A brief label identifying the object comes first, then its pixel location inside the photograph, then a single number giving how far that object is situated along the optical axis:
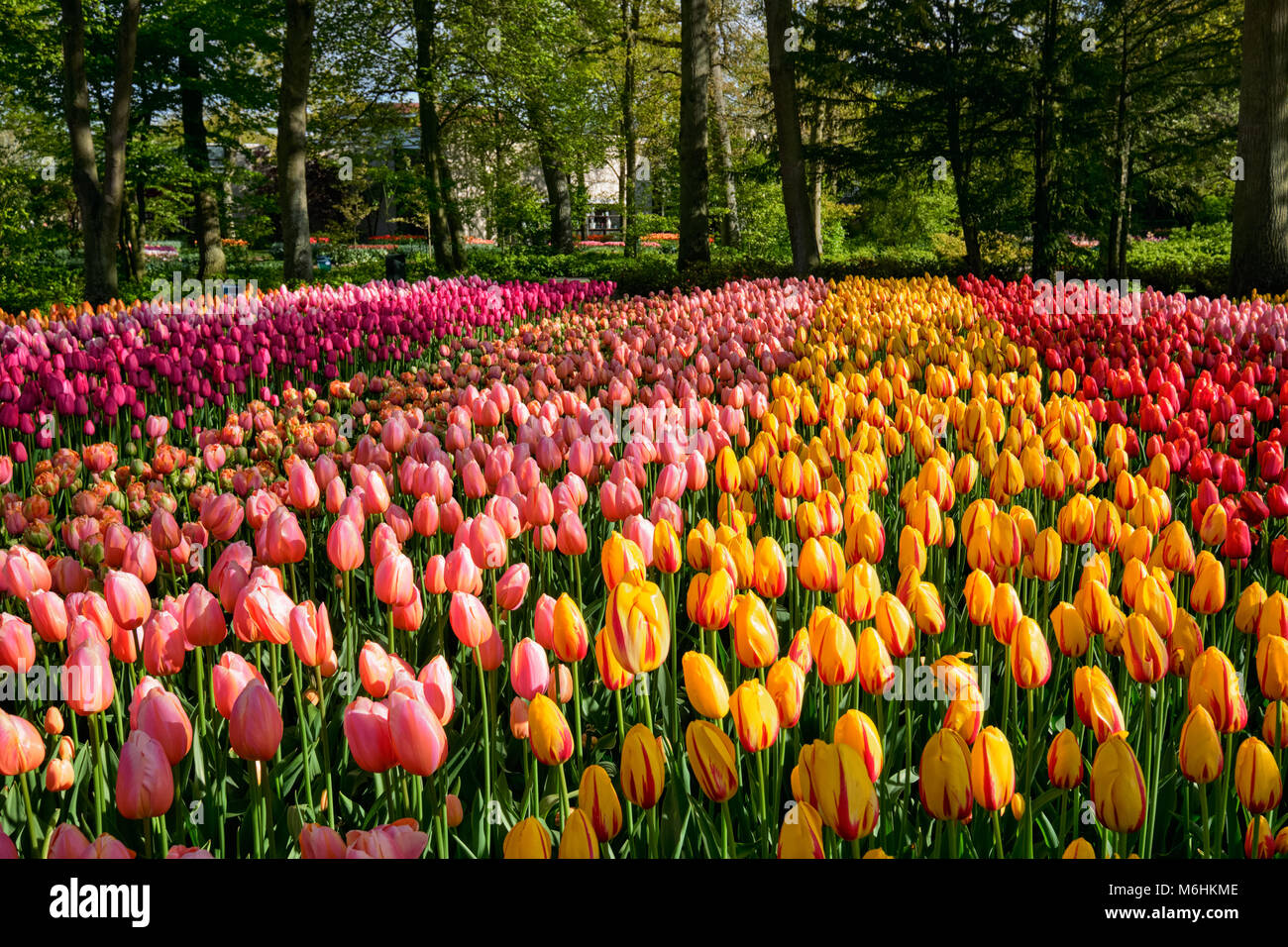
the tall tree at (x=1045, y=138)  16.88
